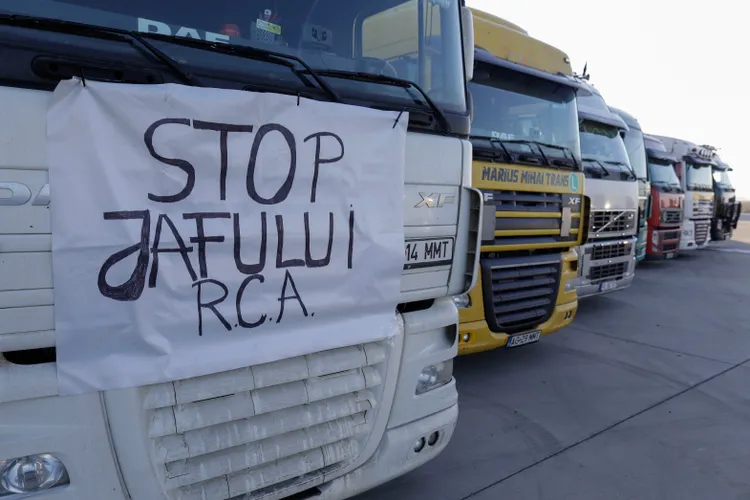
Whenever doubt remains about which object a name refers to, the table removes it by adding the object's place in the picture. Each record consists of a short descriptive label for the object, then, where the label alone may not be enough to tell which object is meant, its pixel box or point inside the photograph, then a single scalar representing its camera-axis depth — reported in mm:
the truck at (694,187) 12727
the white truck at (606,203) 6699
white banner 1730
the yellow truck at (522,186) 4379
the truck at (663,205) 11133
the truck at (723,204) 15195
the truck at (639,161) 9719
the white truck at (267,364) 1634
